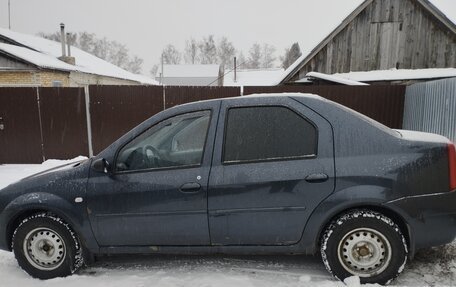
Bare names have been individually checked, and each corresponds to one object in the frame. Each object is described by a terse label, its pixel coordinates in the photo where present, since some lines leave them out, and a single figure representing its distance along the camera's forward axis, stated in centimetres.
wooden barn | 1245
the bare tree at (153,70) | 8770
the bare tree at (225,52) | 8181
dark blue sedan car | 292
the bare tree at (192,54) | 8638
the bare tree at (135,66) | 8634
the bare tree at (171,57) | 8844
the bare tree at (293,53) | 6611
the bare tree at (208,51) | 8375
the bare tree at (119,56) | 8619
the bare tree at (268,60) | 8706
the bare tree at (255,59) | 8736
